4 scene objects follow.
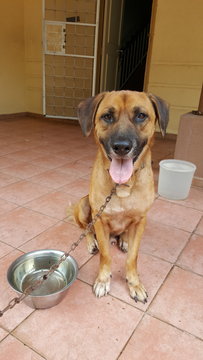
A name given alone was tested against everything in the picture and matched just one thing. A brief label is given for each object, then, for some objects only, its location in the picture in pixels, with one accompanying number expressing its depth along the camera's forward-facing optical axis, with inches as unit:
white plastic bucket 110.8
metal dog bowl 56.2
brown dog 56.2
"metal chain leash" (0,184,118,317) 55.3
